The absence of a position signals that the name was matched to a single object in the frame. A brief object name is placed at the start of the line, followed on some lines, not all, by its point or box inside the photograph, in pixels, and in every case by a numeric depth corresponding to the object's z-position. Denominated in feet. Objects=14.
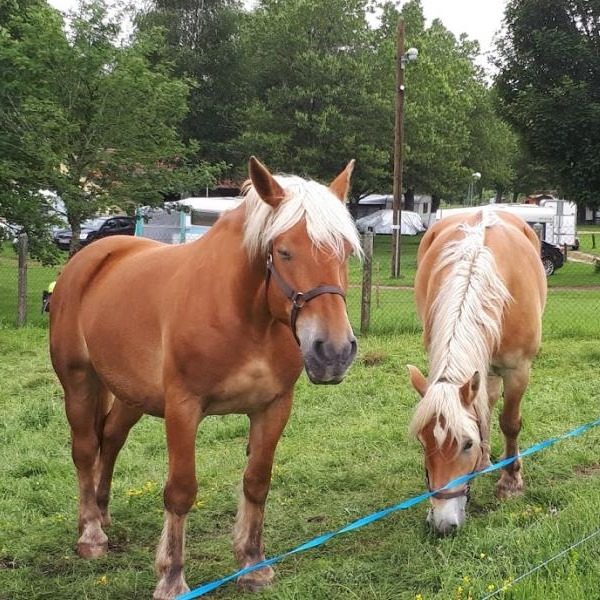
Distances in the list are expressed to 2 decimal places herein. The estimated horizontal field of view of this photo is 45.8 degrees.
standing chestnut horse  8.86
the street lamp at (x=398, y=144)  64.08
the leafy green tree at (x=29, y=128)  37.45
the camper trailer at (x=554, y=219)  84.74
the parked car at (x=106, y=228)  86.66
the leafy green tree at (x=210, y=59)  118.11
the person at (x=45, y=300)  37.24
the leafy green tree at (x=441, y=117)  108.99
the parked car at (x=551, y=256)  68.49
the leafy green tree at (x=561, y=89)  60.18
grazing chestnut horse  11.45
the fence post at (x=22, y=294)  35.09
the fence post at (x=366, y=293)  32.81
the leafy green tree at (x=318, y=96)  101.40
